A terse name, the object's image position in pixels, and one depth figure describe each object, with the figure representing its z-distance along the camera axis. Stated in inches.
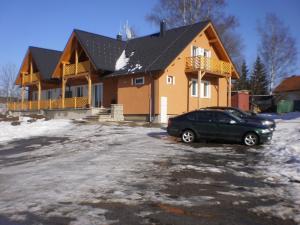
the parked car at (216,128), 438.5
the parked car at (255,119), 452.6
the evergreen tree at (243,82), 1626.8
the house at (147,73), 760.3
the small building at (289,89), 1540.9
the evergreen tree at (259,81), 1544.0
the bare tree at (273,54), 1337.3
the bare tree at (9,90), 2121.4
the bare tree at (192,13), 1100.5
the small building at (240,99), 1105.0
